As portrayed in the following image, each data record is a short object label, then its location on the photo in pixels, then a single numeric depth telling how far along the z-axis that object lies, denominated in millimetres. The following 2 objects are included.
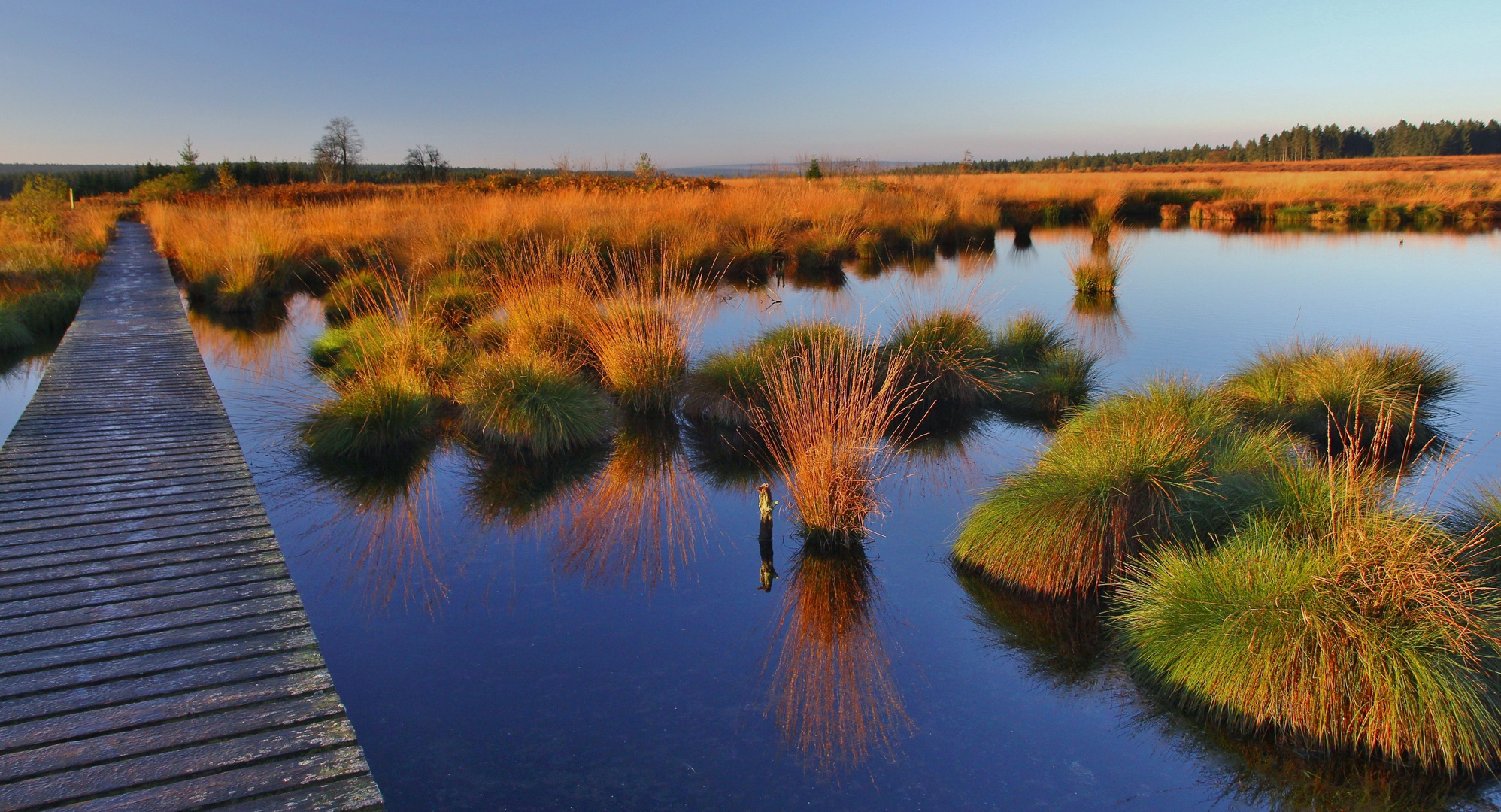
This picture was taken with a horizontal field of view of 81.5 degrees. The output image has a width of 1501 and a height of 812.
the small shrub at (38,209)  15562
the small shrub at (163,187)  26328
